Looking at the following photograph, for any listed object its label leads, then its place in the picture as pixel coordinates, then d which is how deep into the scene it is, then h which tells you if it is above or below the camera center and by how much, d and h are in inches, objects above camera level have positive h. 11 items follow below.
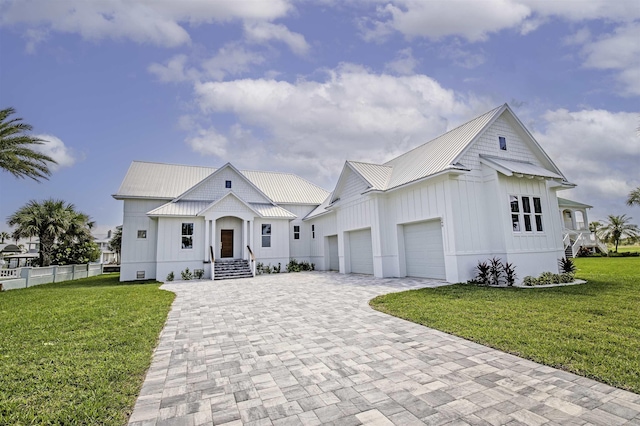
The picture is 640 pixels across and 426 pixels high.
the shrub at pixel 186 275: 680.4 -51.8
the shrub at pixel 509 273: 421.4 -48.9
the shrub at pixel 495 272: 430.3 -46.2
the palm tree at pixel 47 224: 849.5 +98.4
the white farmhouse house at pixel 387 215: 456.8 +61.9
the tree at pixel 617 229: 1248.8 +22.3
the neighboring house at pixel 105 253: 2166.6 +17.0
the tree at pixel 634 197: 1015.4 +126.2
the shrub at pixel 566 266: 477.7 -47.5
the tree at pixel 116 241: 1439.5 +67.1
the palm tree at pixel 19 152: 480.4 +177.7
